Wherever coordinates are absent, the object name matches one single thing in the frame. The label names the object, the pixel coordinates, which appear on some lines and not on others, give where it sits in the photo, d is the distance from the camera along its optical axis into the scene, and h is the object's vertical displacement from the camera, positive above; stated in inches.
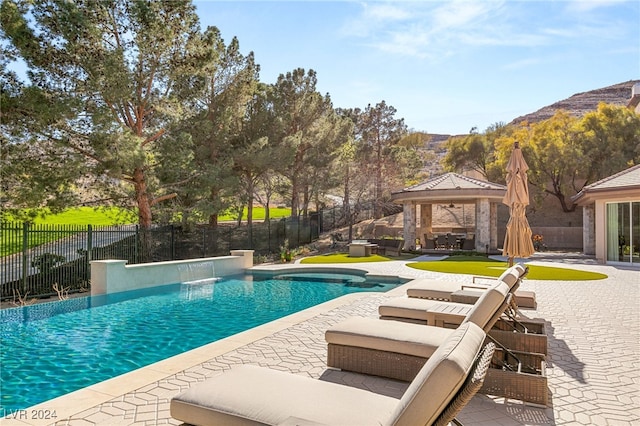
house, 676.1 +10.8
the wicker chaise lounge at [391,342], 142.1 -47.3
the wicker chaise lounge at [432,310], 196.4 -46.3
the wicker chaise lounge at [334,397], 71.4 -45.7
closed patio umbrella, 343.3 +9.2
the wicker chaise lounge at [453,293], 248.7 -46.7
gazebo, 828.6 +50.9
